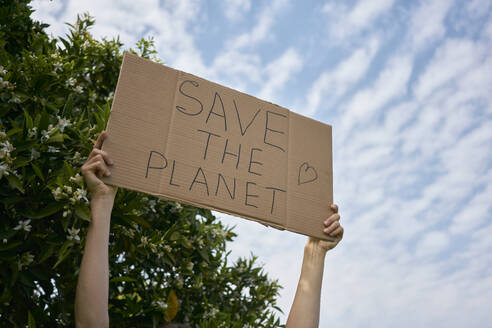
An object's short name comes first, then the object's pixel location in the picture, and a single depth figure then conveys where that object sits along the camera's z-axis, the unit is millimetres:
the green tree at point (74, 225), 1953
